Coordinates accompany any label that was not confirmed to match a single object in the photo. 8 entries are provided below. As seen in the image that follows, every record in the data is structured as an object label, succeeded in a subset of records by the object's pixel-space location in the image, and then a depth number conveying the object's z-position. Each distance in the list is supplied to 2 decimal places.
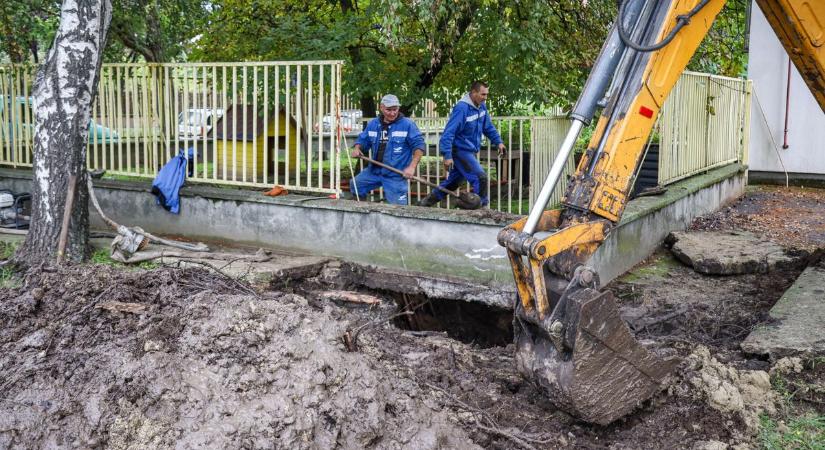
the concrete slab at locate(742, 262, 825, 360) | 5.21
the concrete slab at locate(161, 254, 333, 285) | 7.35
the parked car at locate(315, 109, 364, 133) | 15.21
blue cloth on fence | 9.03
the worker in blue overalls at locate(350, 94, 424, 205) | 9.44
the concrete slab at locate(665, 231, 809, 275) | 8.34
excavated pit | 7.52
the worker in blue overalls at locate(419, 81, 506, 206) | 10.11
